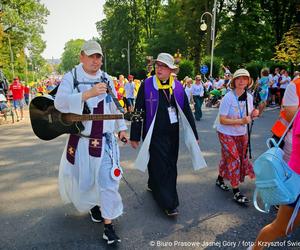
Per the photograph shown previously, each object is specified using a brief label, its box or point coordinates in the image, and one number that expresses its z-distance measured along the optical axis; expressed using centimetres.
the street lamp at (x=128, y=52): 5412
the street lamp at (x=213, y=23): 2536
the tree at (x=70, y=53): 12948
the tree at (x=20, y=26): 3769
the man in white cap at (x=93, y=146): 345
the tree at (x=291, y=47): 1906
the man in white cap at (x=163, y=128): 422
